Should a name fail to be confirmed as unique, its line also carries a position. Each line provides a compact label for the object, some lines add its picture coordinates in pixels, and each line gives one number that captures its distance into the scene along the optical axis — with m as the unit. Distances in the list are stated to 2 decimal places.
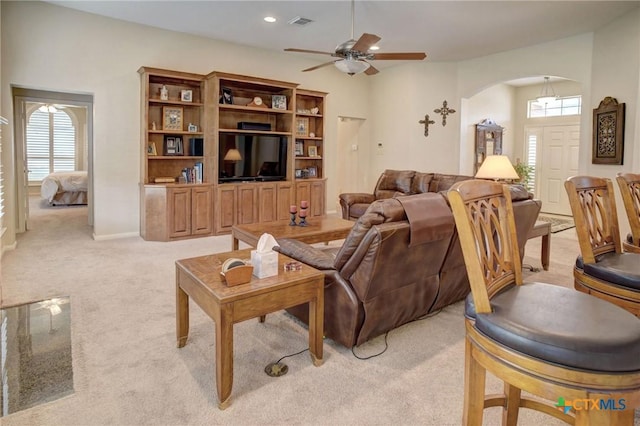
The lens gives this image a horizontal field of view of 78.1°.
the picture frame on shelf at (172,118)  5.70
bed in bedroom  8.66
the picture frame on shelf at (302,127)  7.06
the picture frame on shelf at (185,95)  5.80
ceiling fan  3.96
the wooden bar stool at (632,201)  2.13
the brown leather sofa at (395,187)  5.87
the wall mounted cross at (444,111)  7.50
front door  8.60
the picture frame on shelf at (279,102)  6.58
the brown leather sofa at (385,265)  2.10
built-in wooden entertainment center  5.50
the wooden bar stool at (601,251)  1.68
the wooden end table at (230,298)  1.82
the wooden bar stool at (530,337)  1.01
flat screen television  6.02
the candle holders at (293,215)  4.15
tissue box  2.07
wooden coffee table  3.67
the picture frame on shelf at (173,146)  5.81
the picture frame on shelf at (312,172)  7.34
